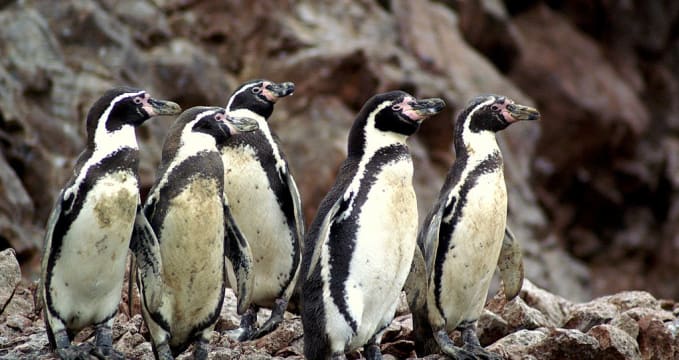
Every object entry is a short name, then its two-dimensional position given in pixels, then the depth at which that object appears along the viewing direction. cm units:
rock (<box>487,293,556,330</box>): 1641
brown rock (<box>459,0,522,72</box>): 3572
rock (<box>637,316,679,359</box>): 1570
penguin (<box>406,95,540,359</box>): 1495
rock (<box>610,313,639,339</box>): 1579
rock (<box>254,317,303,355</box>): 1538
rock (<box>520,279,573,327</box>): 1750
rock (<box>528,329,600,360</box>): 1451
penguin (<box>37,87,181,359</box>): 1323
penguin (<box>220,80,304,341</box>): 1644
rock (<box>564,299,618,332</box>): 1658
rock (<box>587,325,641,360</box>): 1459
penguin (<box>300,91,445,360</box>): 1365
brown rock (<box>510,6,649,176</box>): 3753
